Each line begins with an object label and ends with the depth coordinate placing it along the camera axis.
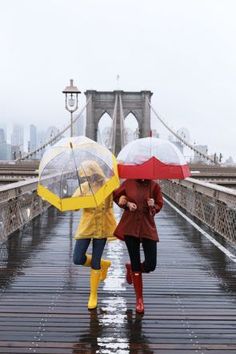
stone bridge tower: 79.50
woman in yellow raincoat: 5.27
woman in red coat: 5.17
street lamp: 18.25
